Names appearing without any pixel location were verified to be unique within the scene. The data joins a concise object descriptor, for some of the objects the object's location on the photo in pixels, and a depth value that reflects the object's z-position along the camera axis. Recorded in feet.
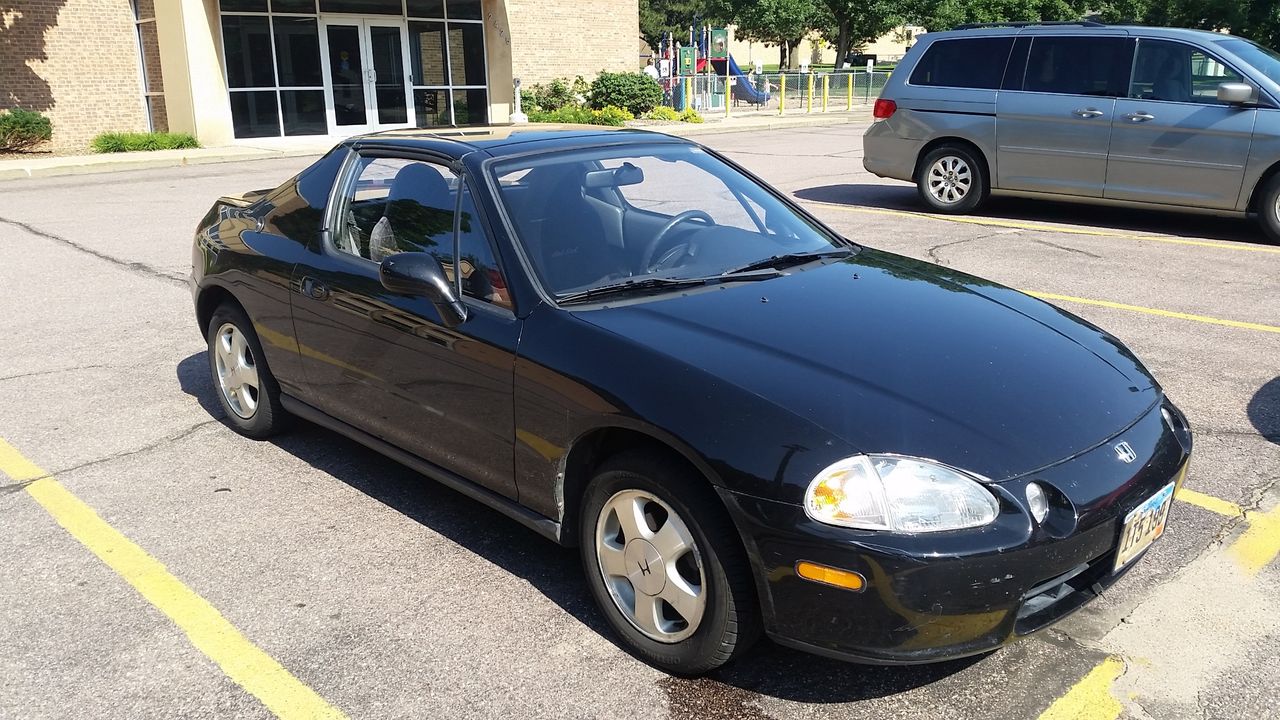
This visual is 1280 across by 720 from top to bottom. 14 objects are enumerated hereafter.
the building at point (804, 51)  292.61
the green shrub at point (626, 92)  84.23
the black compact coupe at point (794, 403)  8.43
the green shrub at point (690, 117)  85.81
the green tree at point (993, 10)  164.25
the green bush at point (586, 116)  78.07
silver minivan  29.84
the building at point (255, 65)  64.95
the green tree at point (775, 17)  198.08
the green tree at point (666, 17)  251.39
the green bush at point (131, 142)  63.16
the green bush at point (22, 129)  60.90
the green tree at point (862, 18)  177.58
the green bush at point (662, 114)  85.97
